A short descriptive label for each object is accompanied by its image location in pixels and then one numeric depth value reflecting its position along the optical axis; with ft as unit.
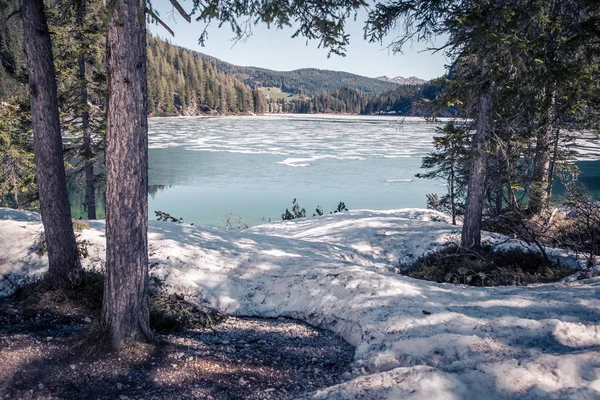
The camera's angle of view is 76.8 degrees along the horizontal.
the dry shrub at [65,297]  17.52
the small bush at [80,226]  25.24
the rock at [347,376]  12.95
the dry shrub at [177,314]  17.02
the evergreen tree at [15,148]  38.22
